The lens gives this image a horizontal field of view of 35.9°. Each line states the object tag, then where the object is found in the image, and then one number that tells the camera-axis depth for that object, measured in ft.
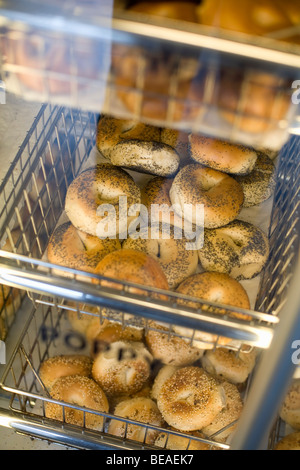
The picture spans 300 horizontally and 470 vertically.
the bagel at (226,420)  3.50
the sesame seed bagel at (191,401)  3.35
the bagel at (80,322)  3.99
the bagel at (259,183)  3.68
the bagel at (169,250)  3.23
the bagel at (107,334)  3.81
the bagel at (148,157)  3.44
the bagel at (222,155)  3.38
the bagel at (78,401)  3.42
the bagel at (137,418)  3.50
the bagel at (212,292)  2.90
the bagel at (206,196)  3.28
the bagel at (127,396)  3.76
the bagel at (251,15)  1.62
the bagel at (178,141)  3.70
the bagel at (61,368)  3.72
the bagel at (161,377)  3.70
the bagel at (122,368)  3.65
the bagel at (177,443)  3.39
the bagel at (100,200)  3.15
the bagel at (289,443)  3.35
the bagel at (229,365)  3.73
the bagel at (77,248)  3.16
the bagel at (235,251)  3.34
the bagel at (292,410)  3.68
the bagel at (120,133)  3.74
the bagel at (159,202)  3.40
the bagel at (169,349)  3.70
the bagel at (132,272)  2.76
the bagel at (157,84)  1.69
